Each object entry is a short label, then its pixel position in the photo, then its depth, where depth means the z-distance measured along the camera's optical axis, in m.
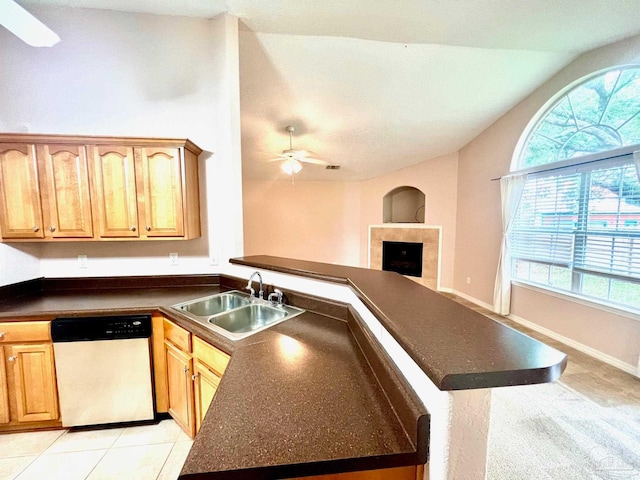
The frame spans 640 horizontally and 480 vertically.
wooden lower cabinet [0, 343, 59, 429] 1.74
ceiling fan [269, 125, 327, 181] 3.66
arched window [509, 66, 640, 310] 2.57
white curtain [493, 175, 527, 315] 3.75
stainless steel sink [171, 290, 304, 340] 1.69
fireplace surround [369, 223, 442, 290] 5.45
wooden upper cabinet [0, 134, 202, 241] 1.96
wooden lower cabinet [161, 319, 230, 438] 1.45
